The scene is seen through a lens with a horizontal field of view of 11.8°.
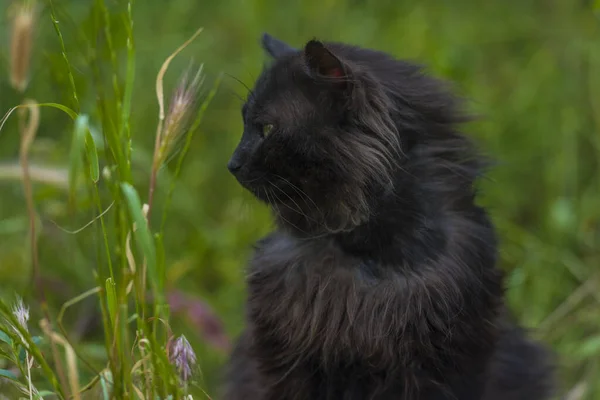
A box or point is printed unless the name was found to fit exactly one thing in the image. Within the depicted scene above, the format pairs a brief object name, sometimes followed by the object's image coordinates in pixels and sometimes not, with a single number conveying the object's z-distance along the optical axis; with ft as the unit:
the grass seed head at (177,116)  6.44
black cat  6.59
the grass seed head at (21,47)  6.21
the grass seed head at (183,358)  6.45
